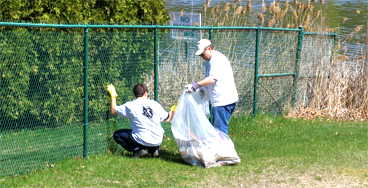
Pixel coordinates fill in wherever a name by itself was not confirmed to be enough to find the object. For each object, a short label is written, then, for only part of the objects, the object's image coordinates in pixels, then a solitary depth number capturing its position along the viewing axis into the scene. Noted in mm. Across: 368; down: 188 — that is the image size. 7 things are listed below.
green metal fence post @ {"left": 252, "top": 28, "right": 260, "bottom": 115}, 23673
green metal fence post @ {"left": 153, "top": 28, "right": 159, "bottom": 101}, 18359
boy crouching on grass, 16594
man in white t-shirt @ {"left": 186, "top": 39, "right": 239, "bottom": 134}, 17219
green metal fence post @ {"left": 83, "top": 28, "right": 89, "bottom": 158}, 16141
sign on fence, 20953
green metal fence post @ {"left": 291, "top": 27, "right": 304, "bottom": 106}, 26469
